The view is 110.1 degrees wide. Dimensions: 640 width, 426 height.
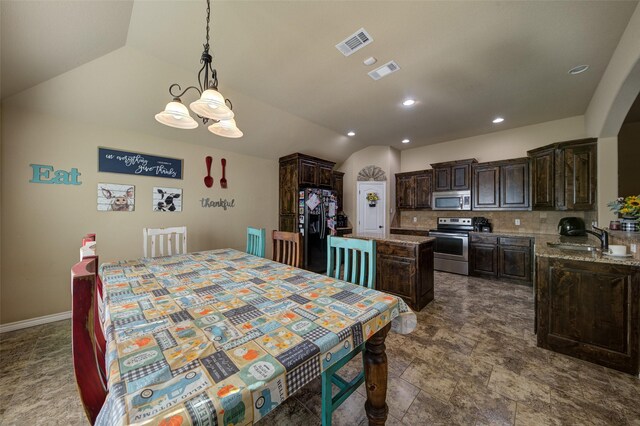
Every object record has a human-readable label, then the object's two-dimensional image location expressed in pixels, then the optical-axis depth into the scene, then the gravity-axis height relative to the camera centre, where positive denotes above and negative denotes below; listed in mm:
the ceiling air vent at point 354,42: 2021 +1610
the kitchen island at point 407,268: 2793 -729
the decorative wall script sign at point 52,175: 2445 +428
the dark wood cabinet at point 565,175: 3229 +571
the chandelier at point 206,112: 1450 +716
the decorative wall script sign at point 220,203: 3656 +169
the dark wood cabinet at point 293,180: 4449 +670
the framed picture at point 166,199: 3189 +203
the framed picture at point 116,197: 2805 +202
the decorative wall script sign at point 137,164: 2820 +671
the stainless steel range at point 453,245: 4297 -655
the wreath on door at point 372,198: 5528 +355
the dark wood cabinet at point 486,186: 4266 +501
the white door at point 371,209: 5516 +86
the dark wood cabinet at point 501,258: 3782 -813
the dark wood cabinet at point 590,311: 1725 -827
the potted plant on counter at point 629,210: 1893 +18
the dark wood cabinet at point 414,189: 5117 +544
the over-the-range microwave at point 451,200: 4562 +251
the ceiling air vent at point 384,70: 2442 +1615
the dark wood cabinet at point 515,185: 3992 +505
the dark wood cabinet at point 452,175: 4551 +786
